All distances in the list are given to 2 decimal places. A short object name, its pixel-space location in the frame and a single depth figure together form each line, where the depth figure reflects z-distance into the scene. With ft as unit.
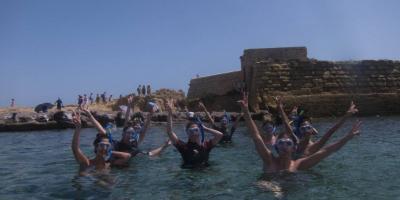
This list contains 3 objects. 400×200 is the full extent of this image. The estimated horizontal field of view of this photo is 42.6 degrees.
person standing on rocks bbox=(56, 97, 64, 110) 109.72
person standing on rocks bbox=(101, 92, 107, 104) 147.33
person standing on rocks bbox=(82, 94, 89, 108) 109.19
